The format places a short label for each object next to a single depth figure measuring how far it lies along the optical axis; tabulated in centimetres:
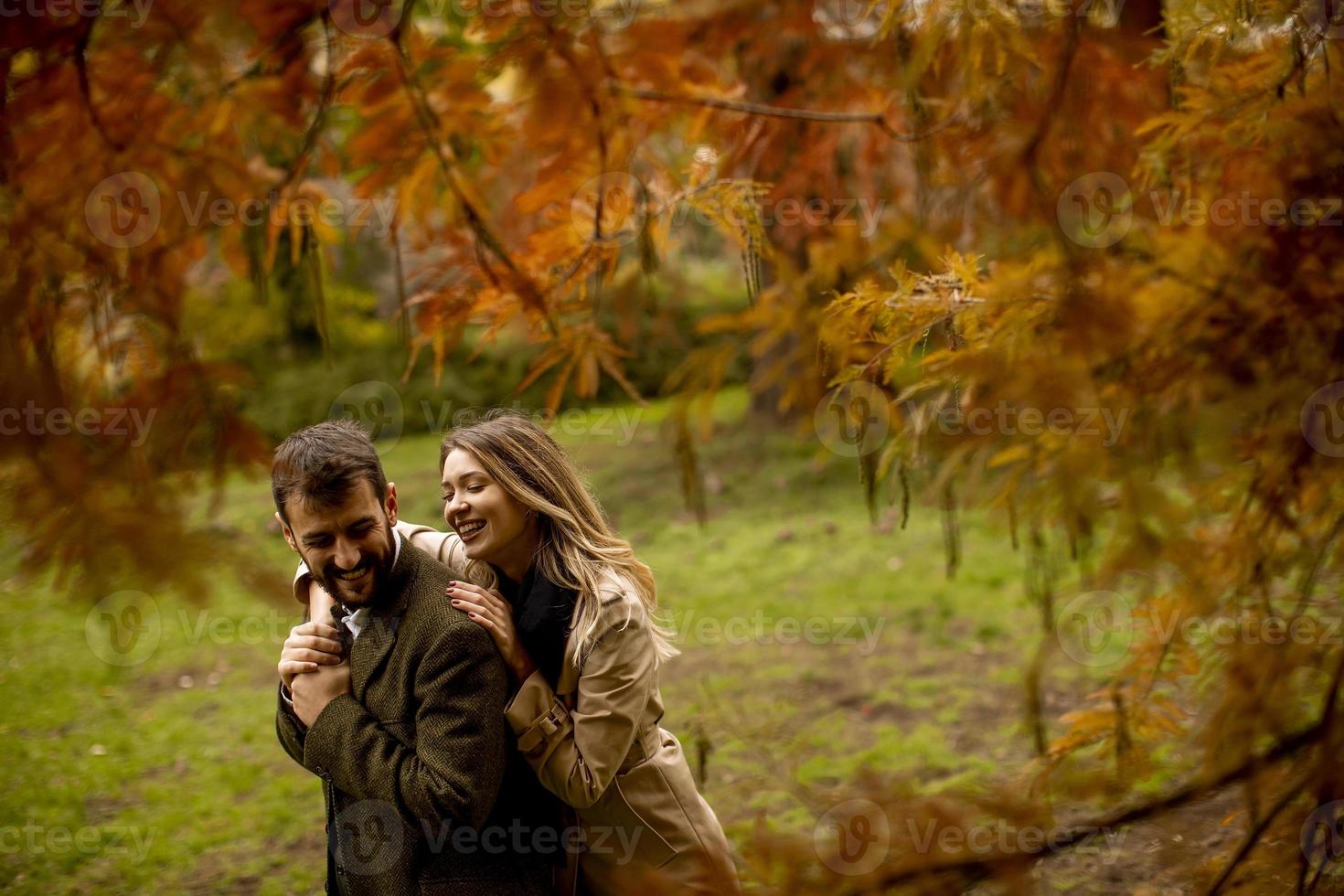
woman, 211
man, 196
